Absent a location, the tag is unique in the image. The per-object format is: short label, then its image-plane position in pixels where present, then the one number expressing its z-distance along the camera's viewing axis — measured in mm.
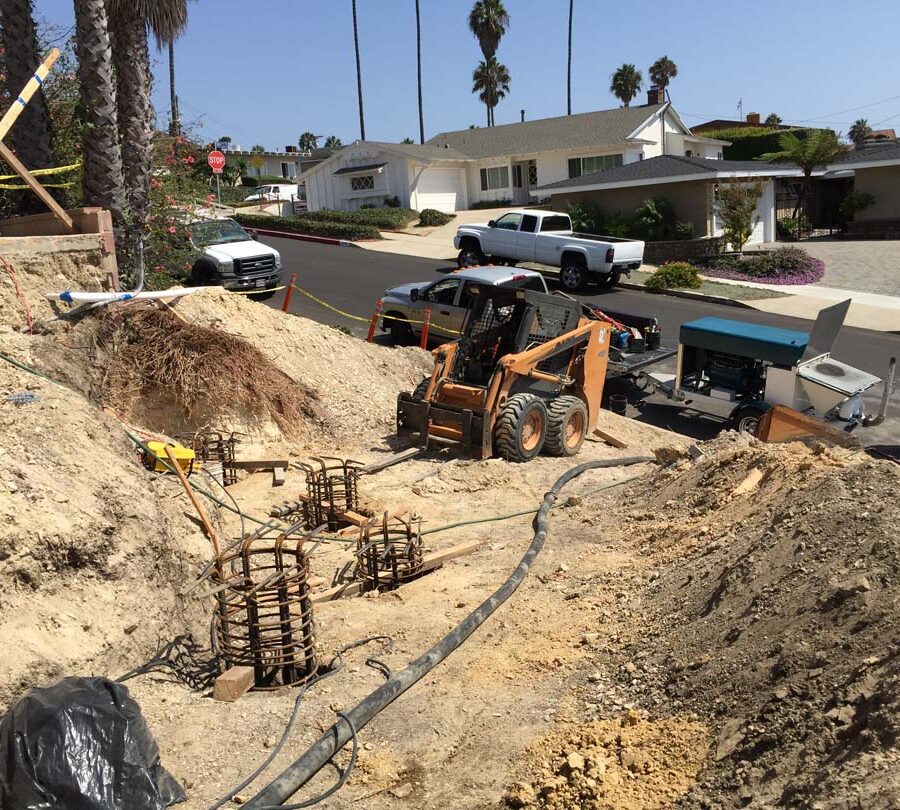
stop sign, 26491
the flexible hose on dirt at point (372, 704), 4777
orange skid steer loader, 11945
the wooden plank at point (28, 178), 11562
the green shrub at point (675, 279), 26688
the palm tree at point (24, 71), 13836
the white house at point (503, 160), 42844
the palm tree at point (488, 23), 69312
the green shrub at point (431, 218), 40469
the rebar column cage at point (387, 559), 8227
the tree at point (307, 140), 104994
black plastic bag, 4109
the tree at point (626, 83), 74000
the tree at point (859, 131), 72688
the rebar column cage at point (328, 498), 9859
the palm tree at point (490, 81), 70750
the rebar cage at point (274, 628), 6117
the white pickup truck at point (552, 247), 25609
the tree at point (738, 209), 29391
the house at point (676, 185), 31406
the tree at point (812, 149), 34438
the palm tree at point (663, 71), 78312
